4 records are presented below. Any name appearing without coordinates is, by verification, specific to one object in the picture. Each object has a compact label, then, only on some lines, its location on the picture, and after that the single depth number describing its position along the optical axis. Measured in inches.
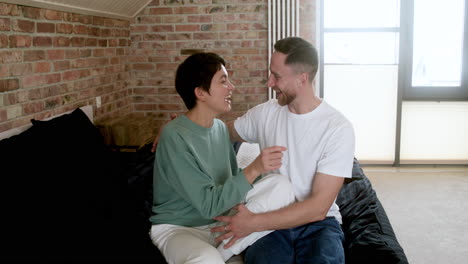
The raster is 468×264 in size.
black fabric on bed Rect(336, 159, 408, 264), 73.3
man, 70.1
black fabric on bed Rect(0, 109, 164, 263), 66.1
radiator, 170.1
